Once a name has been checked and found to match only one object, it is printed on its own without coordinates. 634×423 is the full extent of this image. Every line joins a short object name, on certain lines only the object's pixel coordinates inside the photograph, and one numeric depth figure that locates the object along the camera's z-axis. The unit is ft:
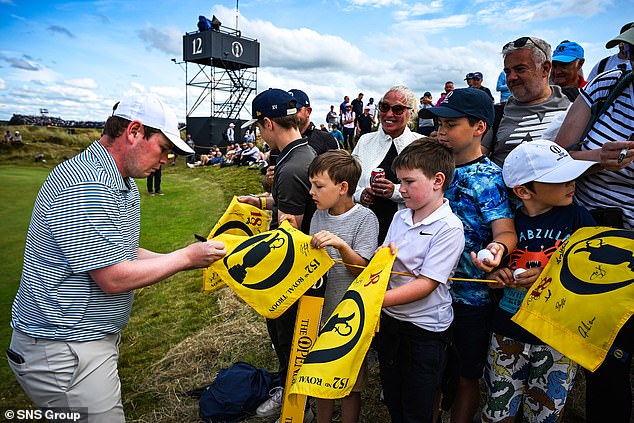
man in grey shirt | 9.58
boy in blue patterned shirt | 8.04
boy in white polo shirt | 7.39
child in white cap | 7.34
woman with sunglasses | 10.54
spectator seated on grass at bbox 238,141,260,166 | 73.77
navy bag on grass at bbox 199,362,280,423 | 10.84
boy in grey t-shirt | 8.72
